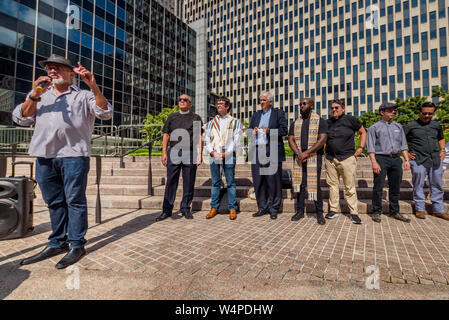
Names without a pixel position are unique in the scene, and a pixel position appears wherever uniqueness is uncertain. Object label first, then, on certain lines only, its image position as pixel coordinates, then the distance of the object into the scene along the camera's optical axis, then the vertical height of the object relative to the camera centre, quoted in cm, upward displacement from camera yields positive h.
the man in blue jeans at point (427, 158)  427 +21
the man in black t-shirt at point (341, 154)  418 +28
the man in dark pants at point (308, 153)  409 +30
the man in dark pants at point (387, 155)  420 +26
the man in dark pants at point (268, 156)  434 +26
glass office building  2291 +1608
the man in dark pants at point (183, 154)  423 +29
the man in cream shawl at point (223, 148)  429 +41
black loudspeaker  261 -43
